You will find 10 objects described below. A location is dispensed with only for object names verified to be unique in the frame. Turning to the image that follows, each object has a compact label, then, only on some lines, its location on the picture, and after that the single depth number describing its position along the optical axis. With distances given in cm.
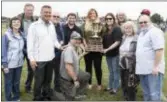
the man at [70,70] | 360
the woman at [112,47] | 375
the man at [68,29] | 381
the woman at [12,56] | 328
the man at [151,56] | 303
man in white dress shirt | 337
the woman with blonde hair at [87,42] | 383
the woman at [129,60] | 340
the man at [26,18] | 366
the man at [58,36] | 381
